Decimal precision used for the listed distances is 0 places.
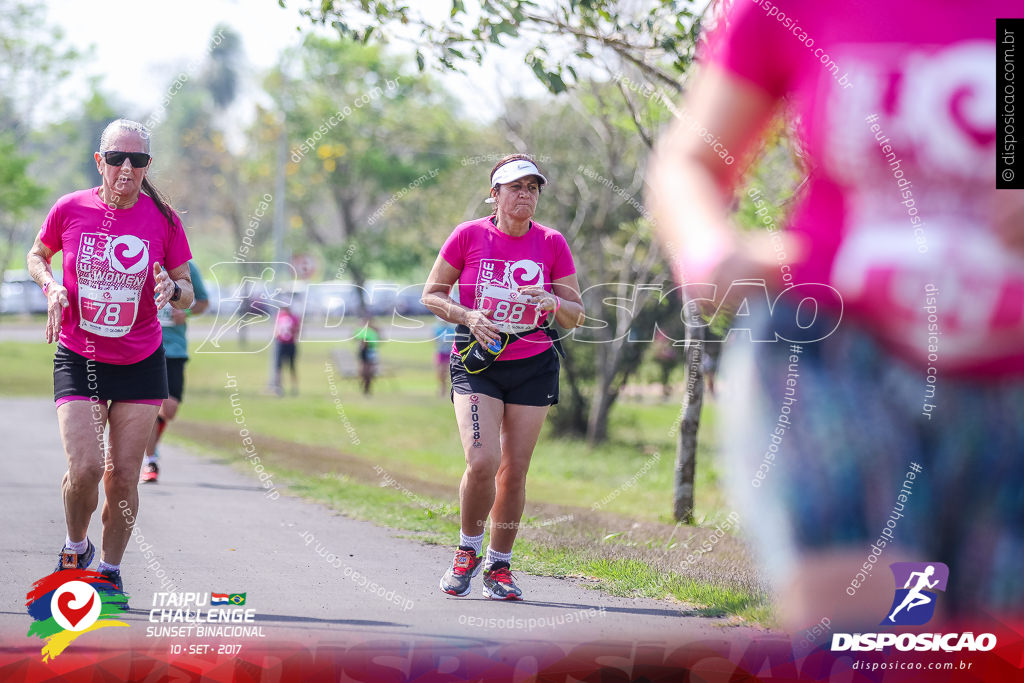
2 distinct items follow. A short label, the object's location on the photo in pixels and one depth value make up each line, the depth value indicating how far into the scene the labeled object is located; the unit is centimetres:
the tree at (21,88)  3303
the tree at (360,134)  4819
